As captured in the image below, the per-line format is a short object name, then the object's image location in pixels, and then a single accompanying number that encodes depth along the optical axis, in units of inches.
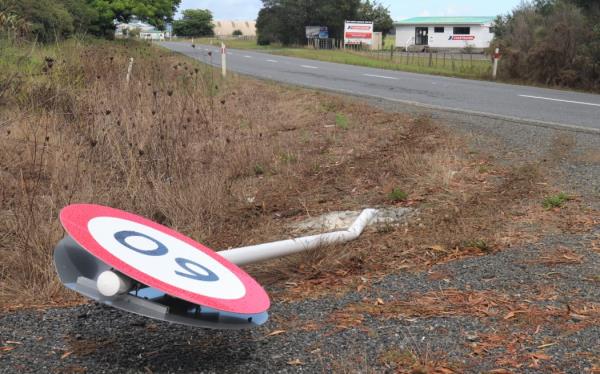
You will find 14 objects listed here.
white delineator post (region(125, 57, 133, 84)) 359.7
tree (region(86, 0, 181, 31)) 1828.2
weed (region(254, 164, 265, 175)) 318.7
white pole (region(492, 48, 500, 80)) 948.0
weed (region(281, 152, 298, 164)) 327.5
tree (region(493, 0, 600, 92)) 839.7
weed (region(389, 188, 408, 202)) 246.7
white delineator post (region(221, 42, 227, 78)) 697.2
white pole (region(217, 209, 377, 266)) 164.2
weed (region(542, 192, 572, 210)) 213.3
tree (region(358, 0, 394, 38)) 3348.9
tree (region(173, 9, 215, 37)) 5506.9
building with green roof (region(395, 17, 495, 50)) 2642.7
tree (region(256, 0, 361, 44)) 2979.8
